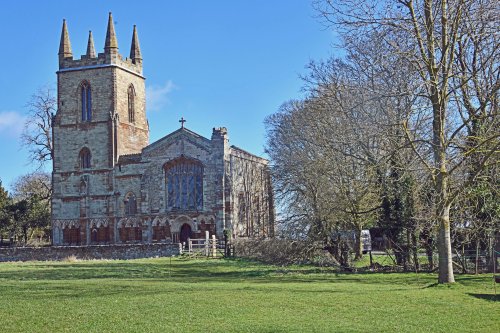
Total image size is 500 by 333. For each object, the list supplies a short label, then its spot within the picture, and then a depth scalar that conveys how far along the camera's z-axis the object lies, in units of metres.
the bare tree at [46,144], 61.41
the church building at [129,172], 49.81
